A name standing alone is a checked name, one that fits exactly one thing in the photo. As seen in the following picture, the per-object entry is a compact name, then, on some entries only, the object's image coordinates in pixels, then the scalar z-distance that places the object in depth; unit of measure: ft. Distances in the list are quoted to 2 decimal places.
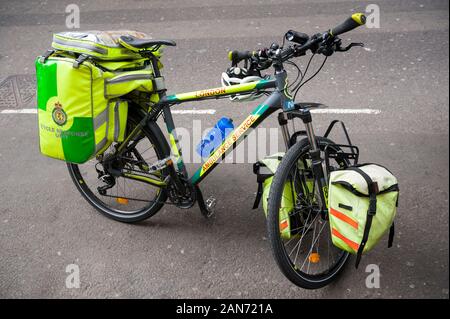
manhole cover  18.17
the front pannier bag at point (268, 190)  9.94
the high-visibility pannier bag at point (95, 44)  9.62
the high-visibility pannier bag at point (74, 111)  9.46
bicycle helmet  9.63
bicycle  9.15
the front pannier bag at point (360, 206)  8.82
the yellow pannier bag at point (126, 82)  9.84
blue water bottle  10.41
